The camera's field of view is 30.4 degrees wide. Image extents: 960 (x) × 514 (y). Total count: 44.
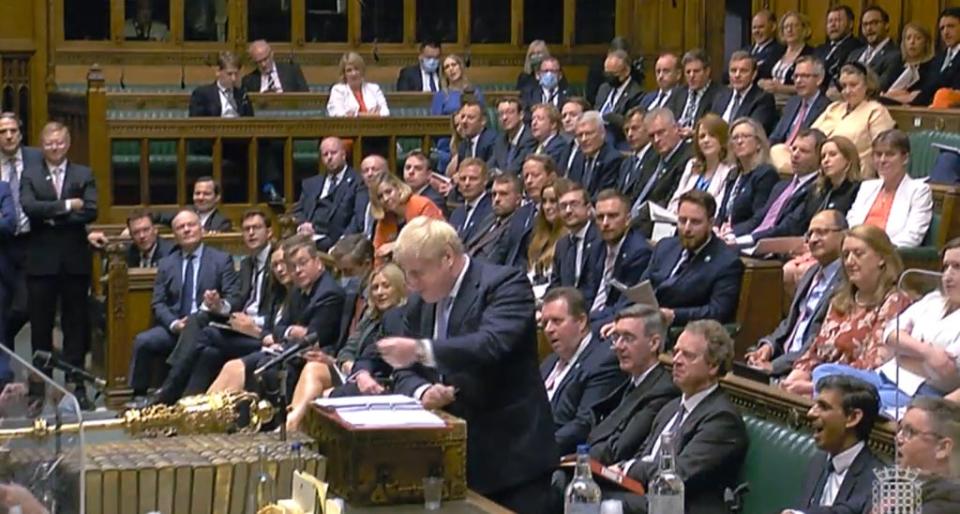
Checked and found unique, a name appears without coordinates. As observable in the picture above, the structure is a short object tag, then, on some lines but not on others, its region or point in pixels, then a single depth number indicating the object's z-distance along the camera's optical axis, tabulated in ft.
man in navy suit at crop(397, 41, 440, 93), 42.22
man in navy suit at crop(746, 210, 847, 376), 21.29
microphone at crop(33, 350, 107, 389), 20.79
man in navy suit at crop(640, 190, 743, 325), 23.86
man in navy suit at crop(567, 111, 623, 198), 31.45
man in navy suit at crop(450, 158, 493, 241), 30.40
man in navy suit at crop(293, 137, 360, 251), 33.63
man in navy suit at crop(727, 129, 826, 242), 25.76
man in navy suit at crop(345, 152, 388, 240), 31.42
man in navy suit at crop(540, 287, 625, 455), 19.88
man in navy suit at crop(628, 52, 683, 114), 35.09
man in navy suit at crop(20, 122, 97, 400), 31.55
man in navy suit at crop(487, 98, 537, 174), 34.32
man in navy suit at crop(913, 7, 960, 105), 32.68
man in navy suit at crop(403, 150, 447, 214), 32.71
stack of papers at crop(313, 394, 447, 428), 13.56
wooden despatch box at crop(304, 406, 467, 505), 13.35
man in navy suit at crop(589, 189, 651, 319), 25.48
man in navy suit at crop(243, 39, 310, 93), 41.19
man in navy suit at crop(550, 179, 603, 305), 25.88
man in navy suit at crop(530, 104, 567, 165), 33.27
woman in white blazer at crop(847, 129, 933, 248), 23.80
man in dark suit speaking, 14.82
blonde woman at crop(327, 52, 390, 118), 38.99
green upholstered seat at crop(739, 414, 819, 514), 16.07
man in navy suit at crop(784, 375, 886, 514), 15.21
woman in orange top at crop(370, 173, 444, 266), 29.76
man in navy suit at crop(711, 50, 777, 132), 32.73
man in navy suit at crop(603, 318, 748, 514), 16.62
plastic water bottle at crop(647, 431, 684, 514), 12.92
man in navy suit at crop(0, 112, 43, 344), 31.63
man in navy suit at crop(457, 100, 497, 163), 35.27
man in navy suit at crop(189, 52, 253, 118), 38.65
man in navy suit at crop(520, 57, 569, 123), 39.83
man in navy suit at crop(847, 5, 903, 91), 34.04
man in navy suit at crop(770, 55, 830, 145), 30.83
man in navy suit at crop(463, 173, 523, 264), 29.01
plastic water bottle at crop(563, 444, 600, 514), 12.78
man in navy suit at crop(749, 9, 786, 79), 37.81
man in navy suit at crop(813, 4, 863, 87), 35.86
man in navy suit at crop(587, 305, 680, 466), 18.33
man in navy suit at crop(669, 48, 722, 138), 33.96
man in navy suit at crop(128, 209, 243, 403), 29.60
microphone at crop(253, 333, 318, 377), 15.25
